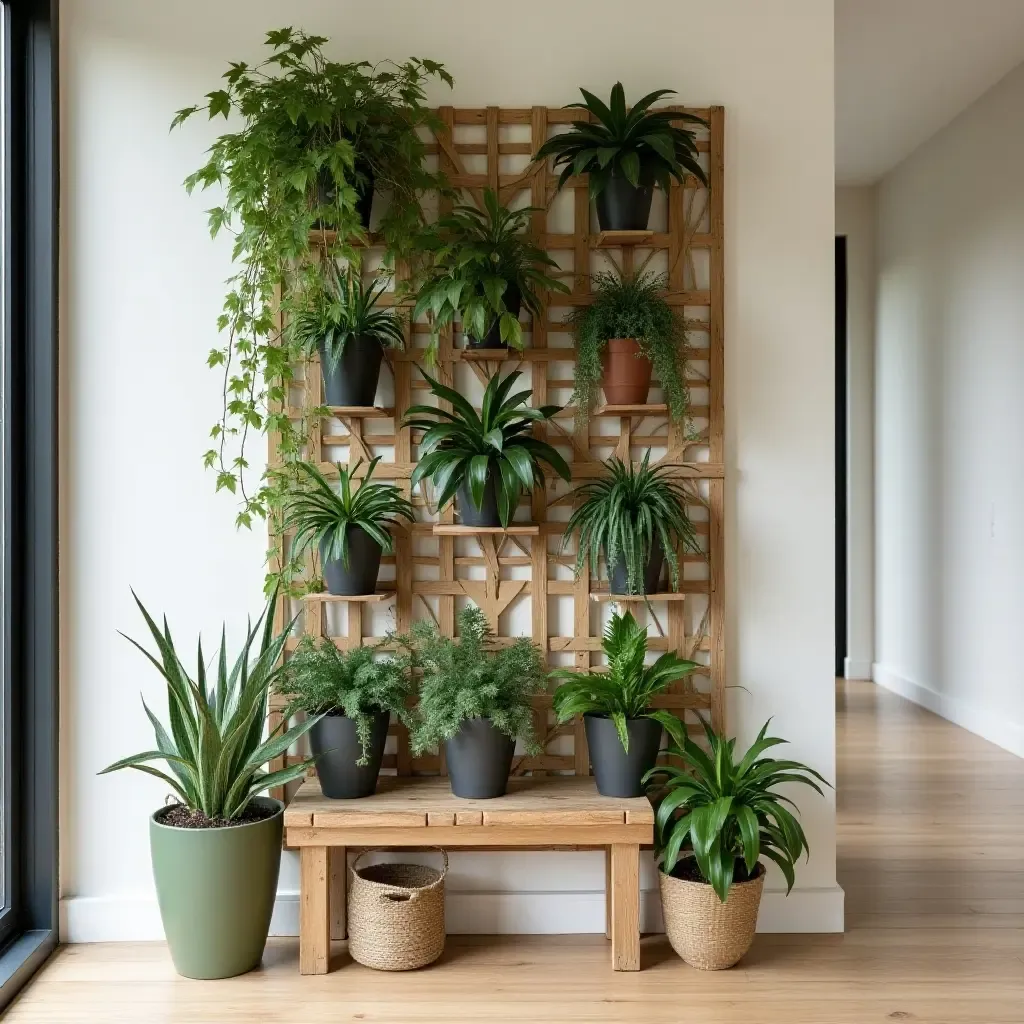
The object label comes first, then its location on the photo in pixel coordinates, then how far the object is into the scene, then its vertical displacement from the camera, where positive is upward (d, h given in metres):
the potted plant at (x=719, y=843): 2.69 -0.83
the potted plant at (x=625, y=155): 2.85 +0.97
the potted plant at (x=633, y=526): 2.88 -0.02
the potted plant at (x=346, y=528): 2.88 -0.02
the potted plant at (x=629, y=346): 2.93 +0.47
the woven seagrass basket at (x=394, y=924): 2.76 -1.04
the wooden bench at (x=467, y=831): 2.70 -0.78
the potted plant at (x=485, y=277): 2.81 +0.64
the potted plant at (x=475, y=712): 2.76 -0.49
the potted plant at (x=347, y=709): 2.80 -0.50
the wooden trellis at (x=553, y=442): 3.07 +0.20
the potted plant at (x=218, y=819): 2.67 -0.76
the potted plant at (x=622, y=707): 2.81 -0.49
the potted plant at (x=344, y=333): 2.90 +0.50
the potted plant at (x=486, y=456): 2.84 +0.17
